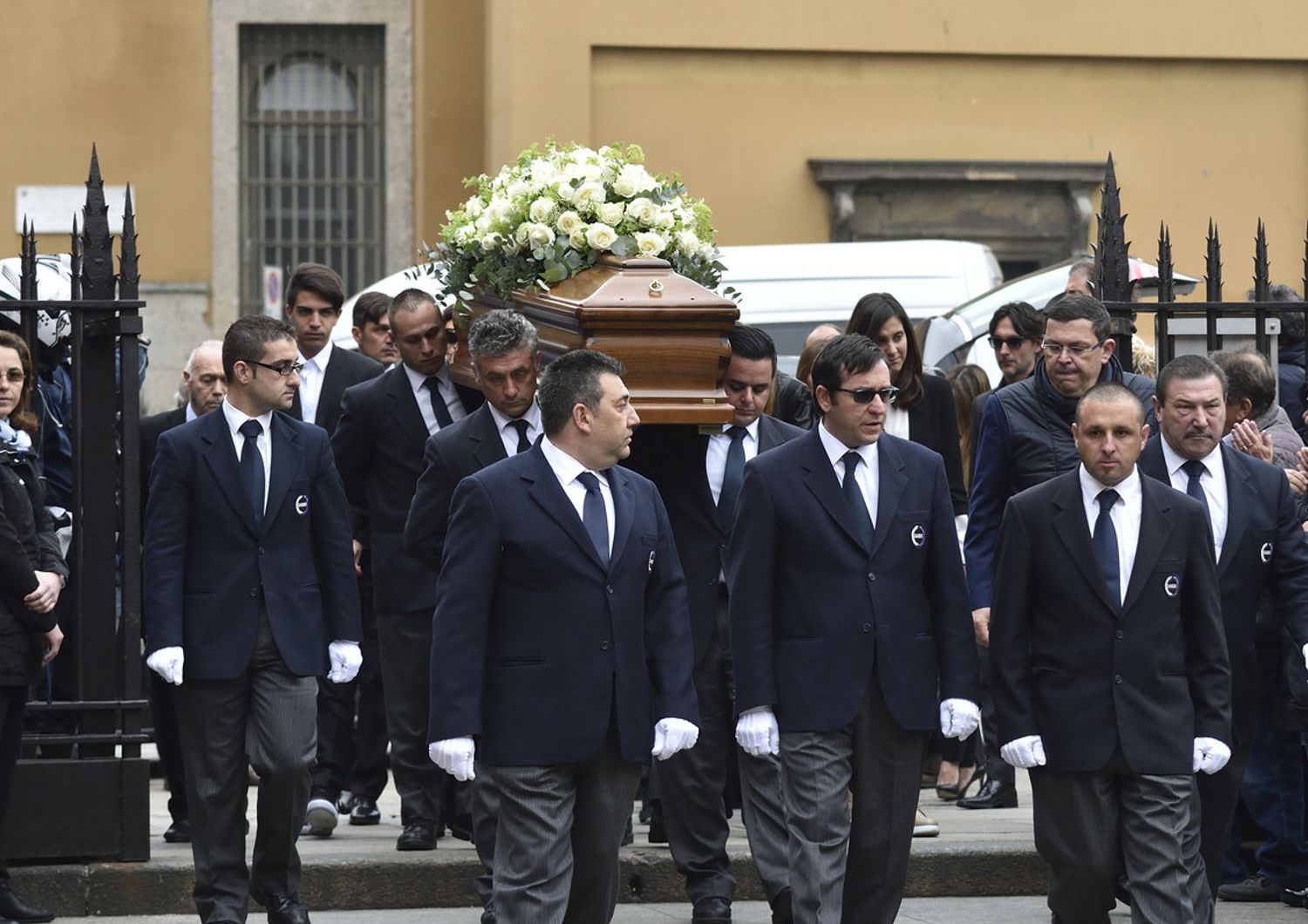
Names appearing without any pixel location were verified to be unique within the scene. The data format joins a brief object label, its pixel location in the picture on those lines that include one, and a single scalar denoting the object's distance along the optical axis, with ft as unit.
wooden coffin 49.85
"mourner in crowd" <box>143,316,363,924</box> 48.57
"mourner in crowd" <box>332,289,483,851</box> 55.62
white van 103.96
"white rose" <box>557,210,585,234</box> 52.95
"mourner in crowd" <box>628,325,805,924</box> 50.14
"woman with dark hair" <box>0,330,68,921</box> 48.80
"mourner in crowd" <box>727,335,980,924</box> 44.70
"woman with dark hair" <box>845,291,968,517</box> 61.21
